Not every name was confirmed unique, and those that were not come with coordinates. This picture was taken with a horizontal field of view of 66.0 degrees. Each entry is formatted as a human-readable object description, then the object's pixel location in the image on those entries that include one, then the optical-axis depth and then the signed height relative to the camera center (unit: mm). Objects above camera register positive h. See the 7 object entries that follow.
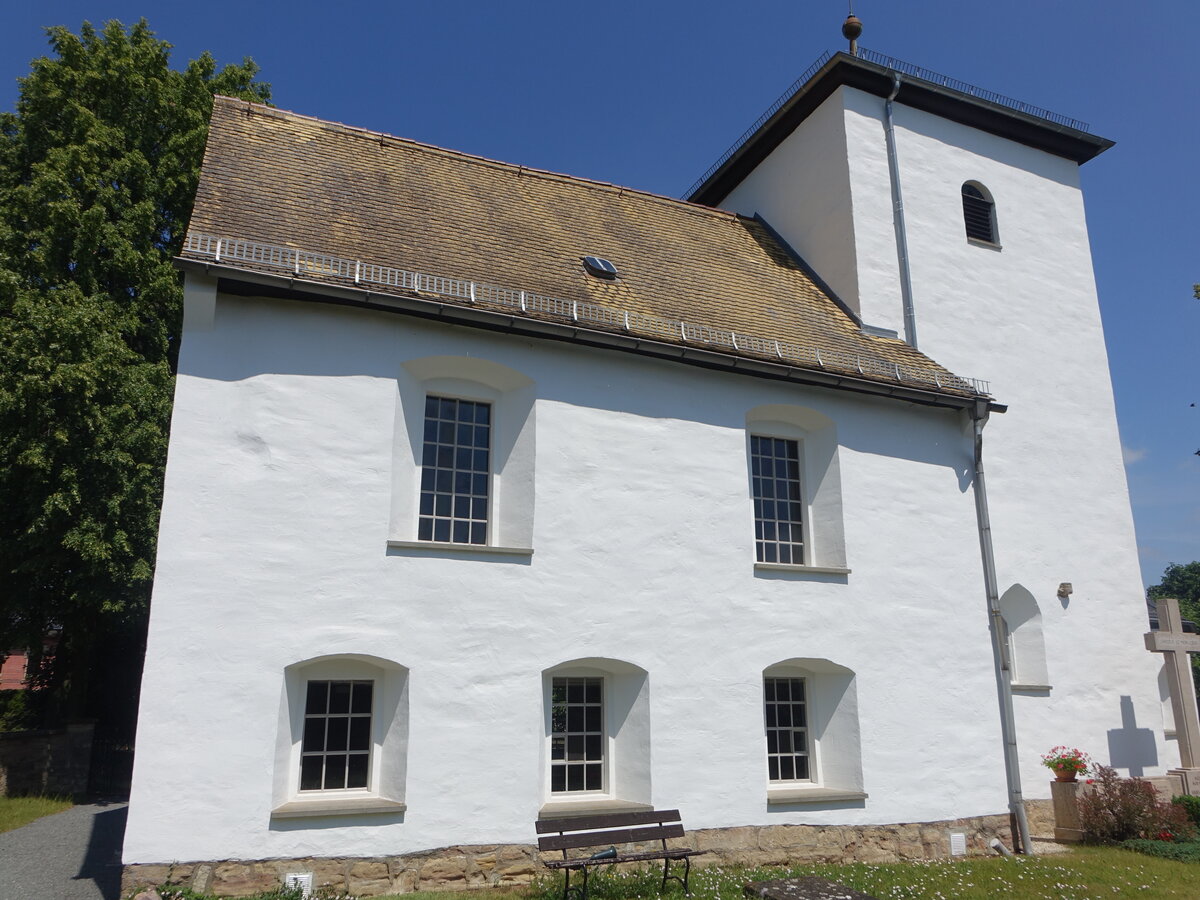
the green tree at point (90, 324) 14625 +6605
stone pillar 12320 -1260
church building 8914 +2276
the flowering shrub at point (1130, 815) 11859 -1265
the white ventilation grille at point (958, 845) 11602 -1565
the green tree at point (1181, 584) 61500 +8613
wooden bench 8438 -1098
